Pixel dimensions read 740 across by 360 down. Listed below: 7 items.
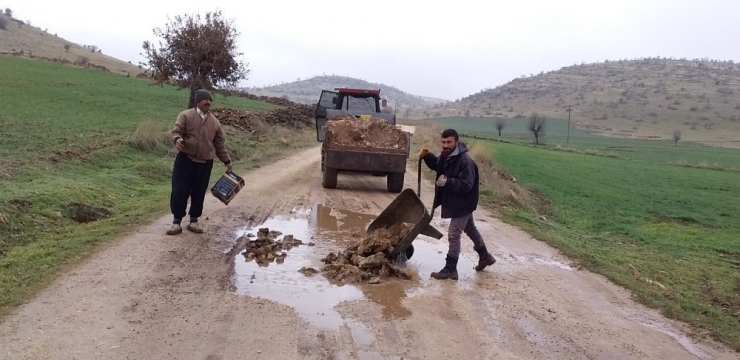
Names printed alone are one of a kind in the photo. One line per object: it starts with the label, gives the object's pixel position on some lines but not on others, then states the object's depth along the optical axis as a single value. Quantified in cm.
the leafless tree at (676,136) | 7655
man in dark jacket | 714
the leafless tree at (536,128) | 6794
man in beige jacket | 819
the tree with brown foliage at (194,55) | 2630
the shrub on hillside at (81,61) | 5451
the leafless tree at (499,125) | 7990
